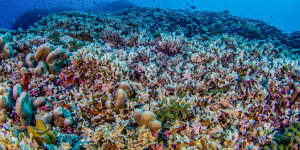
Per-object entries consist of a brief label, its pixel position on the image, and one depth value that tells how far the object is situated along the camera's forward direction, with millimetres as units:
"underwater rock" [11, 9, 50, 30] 22250
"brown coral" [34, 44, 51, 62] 3553
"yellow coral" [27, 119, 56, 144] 1896
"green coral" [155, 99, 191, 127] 2623
